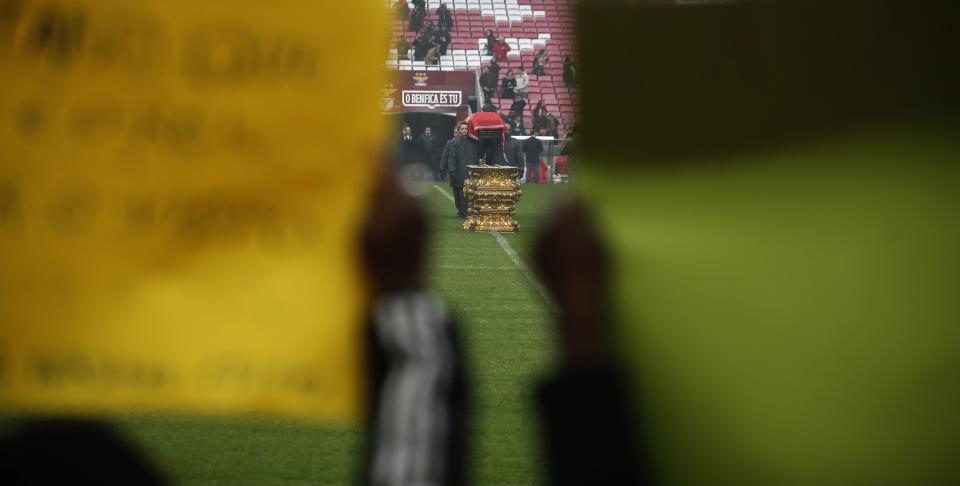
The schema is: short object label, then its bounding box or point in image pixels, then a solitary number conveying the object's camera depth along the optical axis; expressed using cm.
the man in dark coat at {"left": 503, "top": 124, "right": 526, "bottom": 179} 2698
